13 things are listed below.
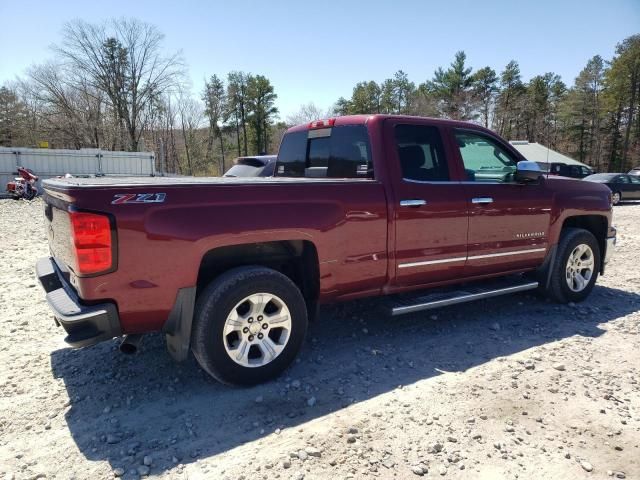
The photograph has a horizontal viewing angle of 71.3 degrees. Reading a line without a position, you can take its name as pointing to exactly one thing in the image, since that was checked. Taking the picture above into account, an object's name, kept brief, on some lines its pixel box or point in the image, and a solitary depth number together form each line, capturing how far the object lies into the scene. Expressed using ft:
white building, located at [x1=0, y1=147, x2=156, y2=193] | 69.51
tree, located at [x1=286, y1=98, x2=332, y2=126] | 183.21
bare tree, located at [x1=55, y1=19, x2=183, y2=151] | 119.85
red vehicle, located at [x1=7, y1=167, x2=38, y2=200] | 60.23
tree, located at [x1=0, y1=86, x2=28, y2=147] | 143.23
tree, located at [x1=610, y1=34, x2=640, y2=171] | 147.43
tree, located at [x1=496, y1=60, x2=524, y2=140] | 185.78
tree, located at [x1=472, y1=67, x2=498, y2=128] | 181.92
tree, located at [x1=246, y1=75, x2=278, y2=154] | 178.81
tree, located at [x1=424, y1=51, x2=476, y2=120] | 170.60
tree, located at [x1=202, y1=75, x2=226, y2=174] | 182.39
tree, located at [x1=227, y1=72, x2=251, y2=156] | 179.22
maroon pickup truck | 8.96
